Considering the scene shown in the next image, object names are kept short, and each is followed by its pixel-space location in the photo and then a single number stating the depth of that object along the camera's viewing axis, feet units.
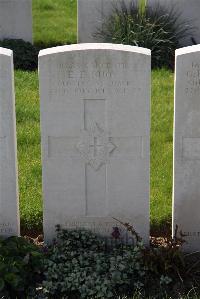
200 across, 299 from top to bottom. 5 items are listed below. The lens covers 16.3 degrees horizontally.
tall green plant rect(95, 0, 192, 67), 34.06
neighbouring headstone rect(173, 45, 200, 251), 16.80
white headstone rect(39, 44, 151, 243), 16.71
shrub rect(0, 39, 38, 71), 33.61
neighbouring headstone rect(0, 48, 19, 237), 16.63
